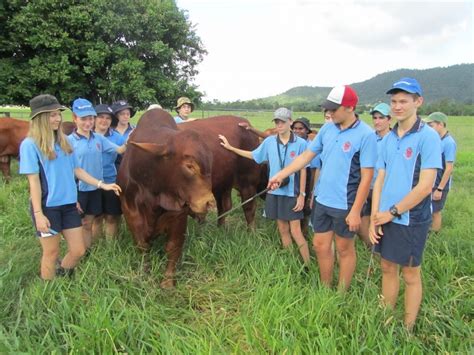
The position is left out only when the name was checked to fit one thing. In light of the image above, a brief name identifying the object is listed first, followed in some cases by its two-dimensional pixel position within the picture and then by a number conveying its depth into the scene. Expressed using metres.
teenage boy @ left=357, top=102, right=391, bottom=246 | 4.37
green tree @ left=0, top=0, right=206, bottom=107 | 11.12
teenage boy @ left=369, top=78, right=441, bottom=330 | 2.60
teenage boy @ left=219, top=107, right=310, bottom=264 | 4.11
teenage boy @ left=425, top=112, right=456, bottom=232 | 4.75
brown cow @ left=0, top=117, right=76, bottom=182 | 8.16
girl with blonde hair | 3.11
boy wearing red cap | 3.10
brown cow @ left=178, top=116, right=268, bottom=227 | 5.21
